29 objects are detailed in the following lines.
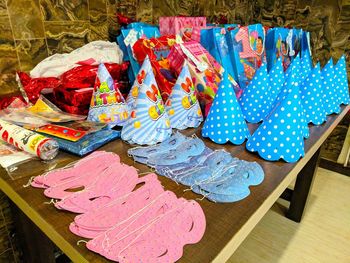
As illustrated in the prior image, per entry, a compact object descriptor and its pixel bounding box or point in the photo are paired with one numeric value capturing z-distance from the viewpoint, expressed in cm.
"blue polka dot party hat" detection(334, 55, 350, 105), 132
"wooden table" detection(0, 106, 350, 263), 47
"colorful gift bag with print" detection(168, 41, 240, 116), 103
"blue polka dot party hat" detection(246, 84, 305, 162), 78
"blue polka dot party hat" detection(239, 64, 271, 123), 103
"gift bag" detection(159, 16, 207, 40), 126
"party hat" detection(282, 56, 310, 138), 87
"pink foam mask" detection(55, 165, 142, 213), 55
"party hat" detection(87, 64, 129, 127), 89
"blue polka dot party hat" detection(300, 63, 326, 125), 108
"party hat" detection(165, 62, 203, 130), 93
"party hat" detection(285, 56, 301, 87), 120
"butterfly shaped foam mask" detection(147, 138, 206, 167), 73
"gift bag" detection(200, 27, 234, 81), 120
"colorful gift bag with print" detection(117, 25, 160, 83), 110
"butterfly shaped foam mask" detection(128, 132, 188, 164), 75
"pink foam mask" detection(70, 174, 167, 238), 50
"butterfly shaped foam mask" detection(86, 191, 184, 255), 46
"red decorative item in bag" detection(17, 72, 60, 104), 96
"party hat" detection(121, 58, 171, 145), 81
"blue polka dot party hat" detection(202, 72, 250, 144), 85
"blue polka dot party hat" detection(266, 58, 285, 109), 113
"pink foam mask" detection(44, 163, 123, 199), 59
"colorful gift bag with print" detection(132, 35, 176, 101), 102
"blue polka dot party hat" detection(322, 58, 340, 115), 123
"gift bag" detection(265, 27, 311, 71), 151
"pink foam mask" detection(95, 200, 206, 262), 44
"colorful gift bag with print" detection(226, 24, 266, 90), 126
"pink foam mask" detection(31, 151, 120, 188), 62
